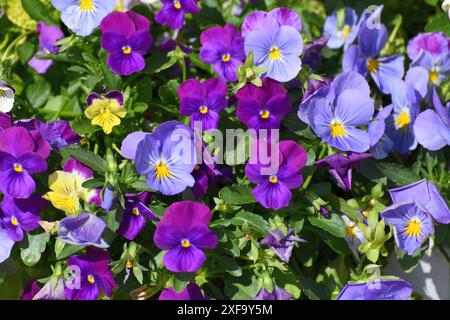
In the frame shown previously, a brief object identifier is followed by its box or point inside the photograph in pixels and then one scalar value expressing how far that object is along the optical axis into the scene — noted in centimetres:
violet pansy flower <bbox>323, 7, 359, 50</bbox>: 80
